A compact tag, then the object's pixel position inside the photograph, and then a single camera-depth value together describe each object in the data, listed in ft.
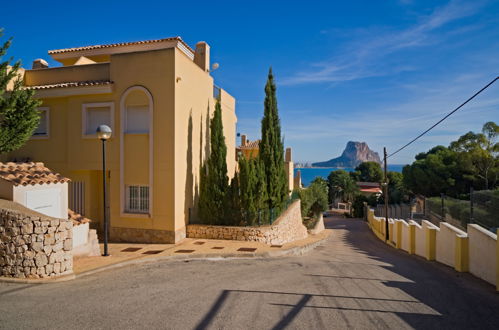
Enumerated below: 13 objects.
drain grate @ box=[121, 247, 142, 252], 35.09
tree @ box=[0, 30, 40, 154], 34.63
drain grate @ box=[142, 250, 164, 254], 33.94
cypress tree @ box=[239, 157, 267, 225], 44.14
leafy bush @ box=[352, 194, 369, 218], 164.66
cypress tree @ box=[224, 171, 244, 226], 43.91
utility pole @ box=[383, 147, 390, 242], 72.11
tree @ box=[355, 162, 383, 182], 274.57
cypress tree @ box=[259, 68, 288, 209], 51.57
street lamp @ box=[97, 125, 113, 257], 29.99
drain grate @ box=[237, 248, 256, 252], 35.57
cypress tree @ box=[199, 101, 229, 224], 43.50
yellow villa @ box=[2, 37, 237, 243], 38.99
